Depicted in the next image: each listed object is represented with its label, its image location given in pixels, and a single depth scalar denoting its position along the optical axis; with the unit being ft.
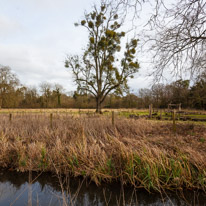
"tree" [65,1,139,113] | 56.85
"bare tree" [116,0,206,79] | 10.45
